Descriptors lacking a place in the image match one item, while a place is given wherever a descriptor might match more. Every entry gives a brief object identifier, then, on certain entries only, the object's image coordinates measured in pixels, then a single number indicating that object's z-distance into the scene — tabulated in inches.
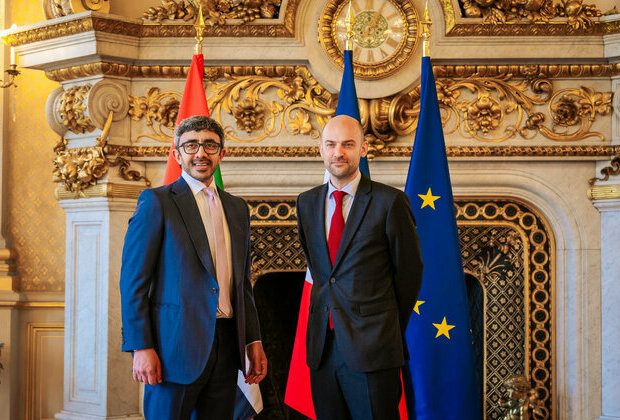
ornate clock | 188.7
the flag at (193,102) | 171.6
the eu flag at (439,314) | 167.5
